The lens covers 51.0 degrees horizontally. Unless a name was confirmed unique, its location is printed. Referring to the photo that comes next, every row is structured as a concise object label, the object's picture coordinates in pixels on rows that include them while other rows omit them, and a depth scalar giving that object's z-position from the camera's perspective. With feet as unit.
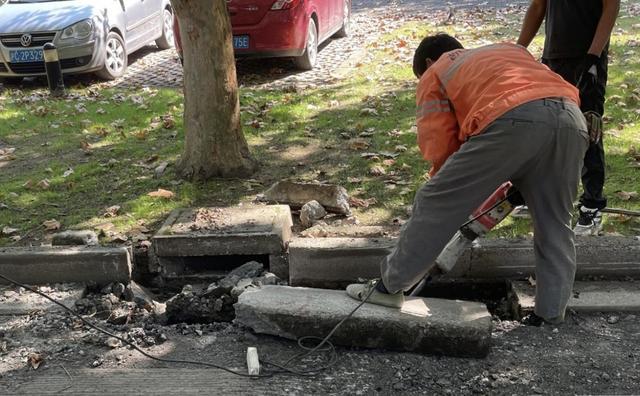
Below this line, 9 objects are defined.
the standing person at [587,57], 13.19
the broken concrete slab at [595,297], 11.99
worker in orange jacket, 9.91
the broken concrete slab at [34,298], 12.78
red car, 29.91
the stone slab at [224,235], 14.03
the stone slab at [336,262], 13.21
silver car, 31.27
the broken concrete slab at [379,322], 10.75
